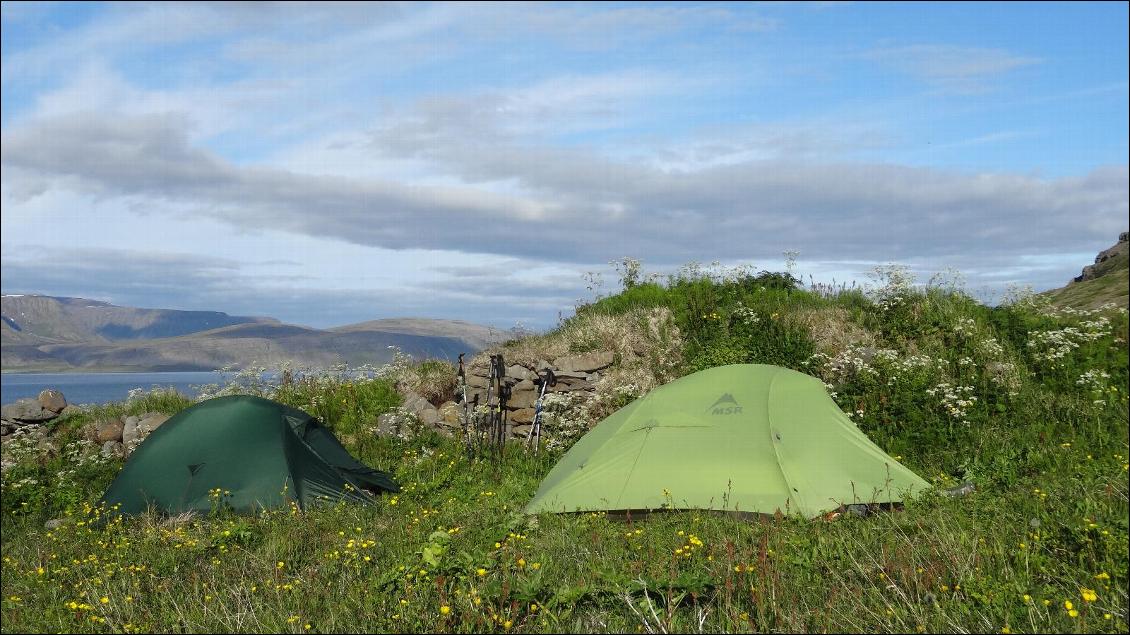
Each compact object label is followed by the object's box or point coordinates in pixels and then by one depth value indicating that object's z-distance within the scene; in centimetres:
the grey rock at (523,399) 1407
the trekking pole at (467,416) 1310
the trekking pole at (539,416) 1335
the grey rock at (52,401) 1700
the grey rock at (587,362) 1426
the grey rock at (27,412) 1650
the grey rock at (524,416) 1402
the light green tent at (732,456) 845
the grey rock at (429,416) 1405
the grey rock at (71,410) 1689
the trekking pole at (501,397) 1377
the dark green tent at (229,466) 1015
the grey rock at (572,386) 1418
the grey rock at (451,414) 1398
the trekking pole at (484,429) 1337
